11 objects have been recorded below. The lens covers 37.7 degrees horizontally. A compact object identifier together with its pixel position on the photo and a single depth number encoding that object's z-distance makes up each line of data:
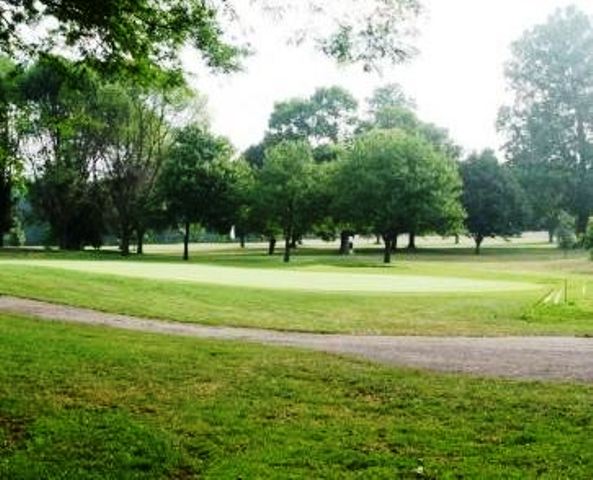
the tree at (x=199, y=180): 84.12
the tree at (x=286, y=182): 80.56
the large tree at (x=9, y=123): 23.81
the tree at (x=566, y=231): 95.81
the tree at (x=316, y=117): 117.94
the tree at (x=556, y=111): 96.94
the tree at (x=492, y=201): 101.31
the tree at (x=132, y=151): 87.44
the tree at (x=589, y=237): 66.95
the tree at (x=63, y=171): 88.81
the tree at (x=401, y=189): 78.50
